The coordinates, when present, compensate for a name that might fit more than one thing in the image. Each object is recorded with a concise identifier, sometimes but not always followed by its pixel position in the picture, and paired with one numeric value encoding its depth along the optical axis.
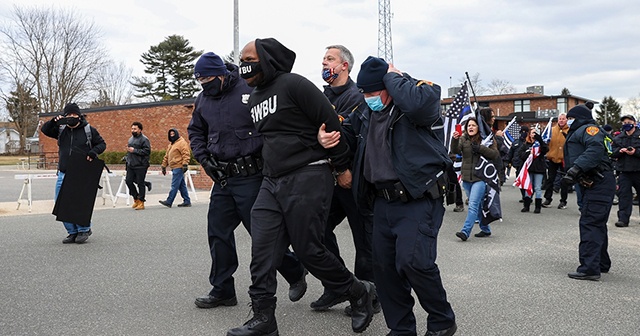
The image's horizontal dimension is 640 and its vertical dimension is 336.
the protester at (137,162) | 12.64
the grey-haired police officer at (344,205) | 4.67
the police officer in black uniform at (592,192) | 5.86
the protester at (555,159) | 11.99
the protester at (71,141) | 7.96
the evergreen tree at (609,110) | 83.81
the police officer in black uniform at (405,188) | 3.63
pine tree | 61.62
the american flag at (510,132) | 13.25
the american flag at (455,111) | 12.13
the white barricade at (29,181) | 12.16
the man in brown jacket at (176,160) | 12.82
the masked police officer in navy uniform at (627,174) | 9.99
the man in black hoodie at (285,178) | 3.99
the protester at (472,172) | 8.45
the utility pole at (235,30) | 17.45
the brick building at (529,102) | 70.31
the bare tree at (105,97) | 58.19
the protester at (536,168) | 12.09
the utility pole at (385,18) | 50.31
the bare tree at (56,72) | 48.41
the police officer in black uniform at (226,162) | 4.59
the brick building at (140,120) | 30.05
